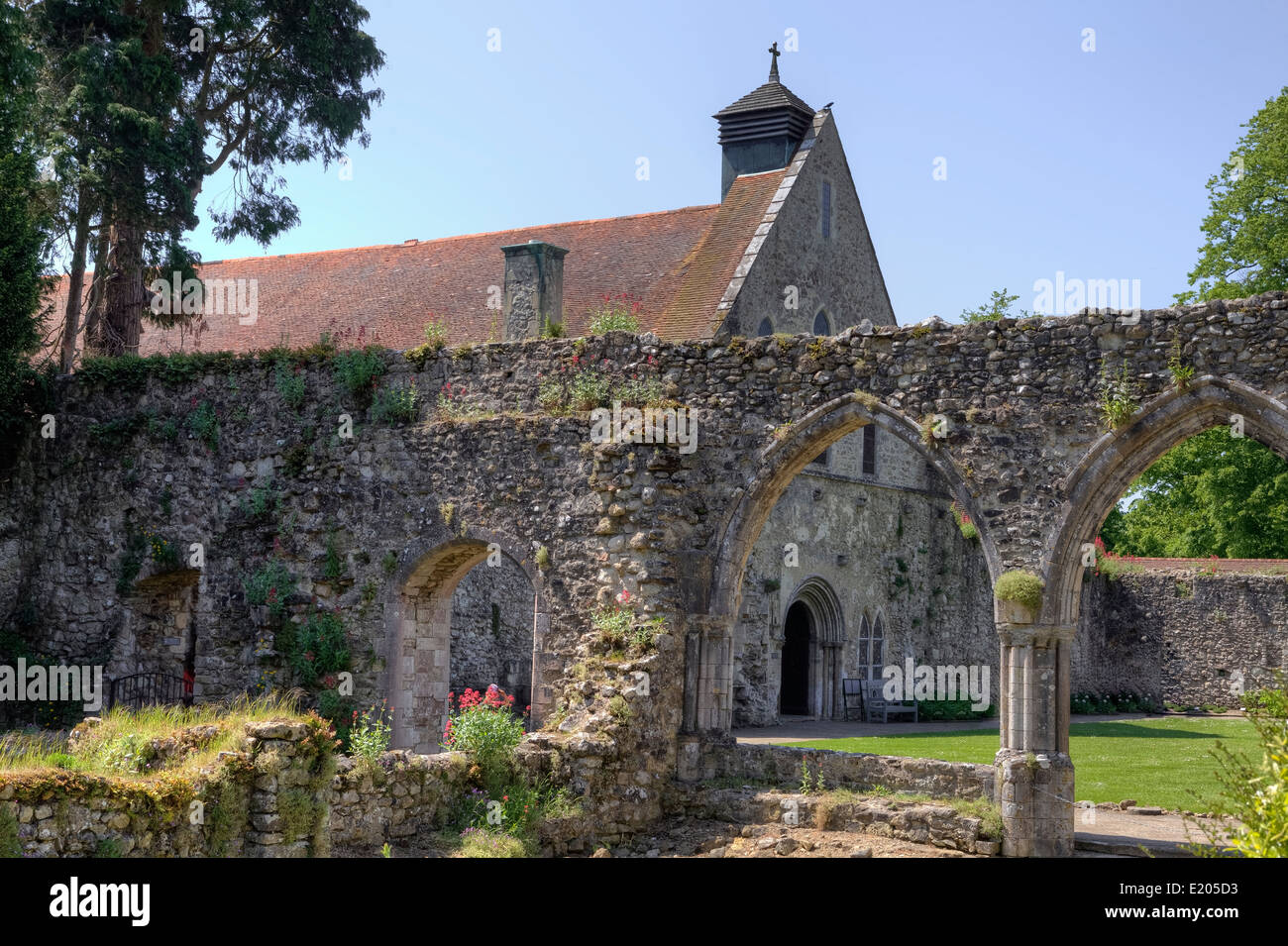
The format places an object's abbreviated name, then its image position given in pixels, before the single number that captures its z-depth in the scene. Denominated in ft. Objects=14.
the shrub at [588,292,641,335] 46.75
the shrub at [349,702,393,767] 33.71
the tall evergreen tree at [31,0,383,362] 62.03
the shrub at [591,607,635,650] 42.60
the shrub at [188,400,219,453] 51.44
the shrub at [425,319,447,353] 48.77
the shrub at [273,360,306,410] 49.96
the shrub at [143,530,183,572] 51.70
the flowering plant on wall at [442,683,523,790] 37.06
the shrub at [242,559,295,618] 48.93
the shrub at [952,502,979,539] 89.35
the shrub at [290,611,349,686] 47.83
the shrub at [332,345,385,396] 49.03
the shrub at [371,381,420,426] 48.34
